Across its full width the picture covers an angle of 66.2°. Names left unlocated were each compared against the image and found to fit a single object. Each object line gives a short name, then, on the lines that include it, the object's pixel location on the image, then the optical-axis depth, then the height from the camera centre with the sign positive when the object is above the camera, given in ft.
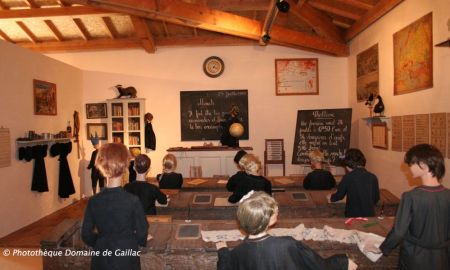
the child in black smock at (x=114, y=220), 6.88 -1.78
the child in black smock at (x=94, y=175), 23.48 -3.01
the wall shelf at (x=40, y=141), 18.67 -0.55
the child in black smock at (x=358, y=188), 10.59 -1.91
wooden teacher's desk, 23.49 -2.18
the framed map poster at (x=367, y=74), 20.70 +3.33
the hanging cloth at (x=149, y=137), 25.16 -0.51
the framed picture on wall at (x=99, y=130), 26.37 +0.10
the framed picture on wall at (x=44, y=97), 20.29 +2.13
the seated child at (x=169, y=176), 13.28 -1.82
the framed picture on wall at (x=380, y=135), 19.12 -0.58
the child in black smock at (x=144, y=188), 10.01 -1.69
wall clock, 26.18 +4.77
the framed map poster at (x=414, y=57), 14.66 +3.14
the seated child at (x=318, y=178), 13.87 -2.06
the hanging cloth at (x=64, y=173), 22.30 -2.69
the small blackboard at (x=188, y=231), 8.20 -2.51
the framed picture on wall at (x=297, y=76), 26.13 +3.85
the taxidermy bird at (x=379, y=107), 19.31 +1.04
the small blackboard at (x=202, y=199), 12.22 -2.53
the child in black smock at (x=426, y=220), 6.58 -1.83
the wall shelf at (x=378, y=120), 18.94 +0.33
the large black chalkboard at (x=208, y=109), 26.27 +1.53
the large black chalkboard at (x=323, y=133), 23.58 -0.47
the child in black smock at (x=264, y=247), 5.17 -1.82
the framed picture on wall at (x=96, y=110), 26.45 +1.61
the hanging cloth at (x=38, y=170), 19.52 -2.14
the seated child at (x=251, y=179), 10.84 -1.61
